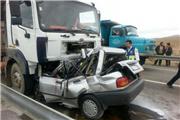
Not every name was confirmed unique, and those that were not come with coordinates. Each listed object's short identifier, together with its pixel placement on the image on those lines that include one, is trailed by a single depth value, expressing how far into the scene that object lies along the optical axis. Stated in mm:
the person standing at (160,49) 16969
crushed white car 4992
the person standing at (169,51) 16797
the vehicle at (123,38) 15070
